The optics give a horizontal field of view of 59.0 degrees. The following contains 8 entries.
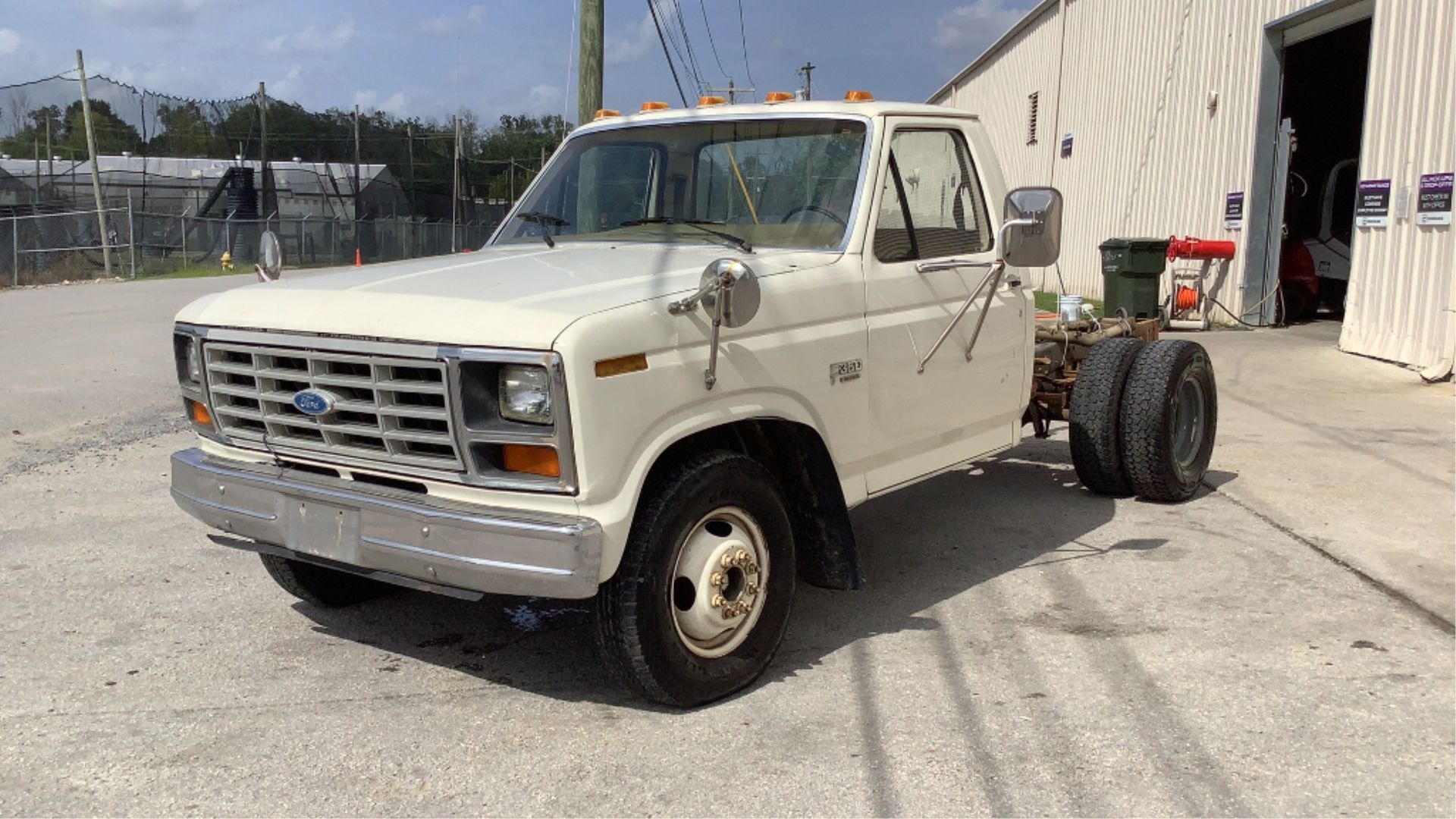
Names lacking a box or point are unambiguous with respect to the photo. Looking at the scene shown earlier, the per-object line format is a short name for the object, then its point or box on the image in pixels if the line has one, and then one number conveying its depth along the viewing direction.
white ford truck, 3.75
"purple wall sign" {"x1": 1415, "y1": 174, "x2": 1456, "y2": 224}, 11.13
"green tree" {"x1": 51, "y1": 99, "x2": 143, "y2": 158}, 30.58
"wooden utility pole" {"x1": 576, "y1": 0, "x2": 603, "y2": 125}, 11.91
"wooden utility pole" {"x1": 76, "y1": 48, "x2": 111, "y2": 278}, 26.61
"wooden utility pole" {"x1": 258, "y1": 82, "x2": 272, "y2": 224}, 34.41
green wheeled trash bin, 15.73
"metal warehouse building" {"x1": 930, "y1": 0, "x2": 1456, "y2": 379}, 11.53
